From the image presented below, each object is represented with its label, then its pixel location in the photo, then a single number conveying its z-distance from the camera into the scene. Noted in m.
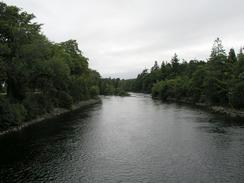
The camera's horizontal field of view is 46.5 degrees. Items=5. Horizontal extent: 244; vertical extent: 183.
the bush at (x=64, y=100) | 53.75
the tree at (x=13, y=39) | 34.28
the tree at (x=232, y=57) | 64.89
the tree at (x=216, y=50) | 66.68
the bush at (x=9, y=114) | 31.21
